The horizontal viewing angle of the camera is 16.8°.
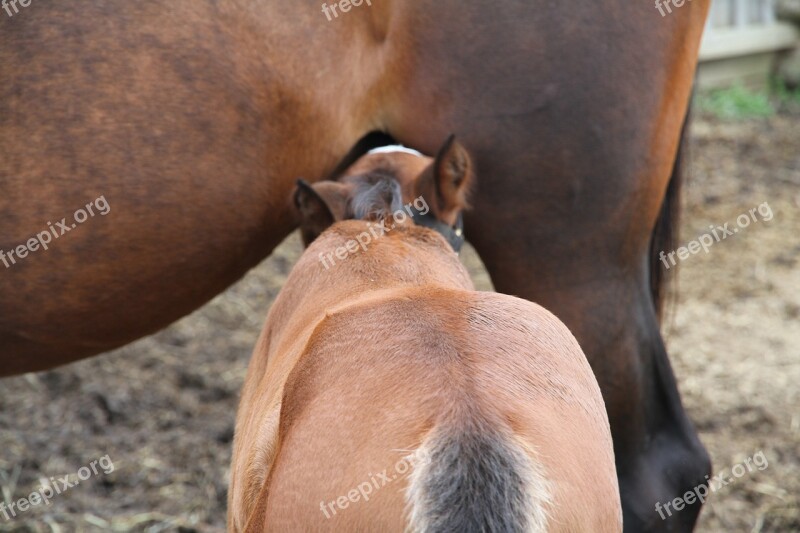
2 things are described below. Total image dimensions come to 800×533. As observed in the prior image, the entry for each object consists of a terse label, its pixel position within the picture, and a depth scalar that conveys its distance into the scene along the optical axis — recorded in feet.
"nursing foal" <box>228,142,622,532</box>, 10.11
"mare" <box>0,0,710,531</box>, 11.55
